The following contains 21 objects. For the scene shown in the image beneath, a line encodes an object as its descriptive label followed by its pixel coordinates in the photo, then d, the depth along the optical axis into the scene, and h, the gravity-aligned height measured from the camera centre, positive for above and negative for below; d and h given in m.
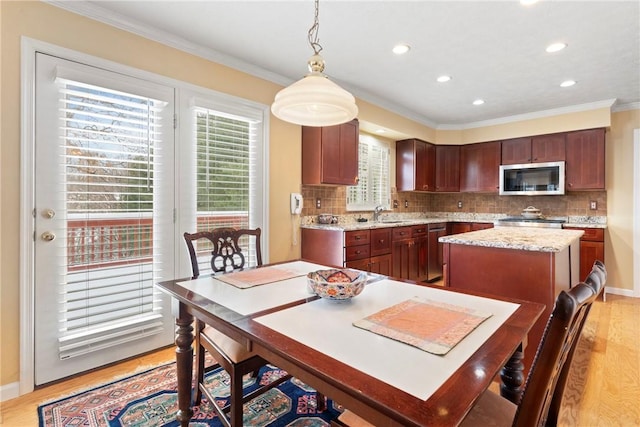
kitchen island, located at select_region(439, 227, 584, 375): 1.94 -0.37
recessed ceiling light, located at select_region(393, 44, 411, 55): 2.62 +1.37
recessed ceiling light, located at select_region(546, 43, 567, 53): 2.57 +1.36
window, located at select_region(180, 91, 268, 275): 2.60 +0.38
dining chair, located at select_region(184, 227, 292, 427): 1.31 -0.65
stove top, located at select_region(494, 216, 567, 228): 4.11 -0.15
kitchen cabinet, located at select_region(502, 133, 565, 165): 4.29 +0.88
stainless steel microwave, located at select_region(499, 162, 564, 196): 4.24 +0.45
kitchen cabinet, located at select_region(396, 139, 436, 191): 4.81 +0.70
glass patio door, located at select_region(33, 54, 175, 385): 1.95 -0.04
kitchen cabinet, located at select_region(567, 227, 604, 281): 3.91 -0.46
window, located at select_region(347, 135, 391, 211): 4.45 +0.49
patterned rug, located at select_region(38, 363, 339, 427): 1.65 -1.10
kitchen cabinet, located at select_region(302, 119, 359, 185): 3.34 +0.62
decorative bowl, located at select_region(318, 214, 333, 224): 3.69 -0.10
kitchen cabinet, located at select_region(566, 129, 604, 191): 4.00 +0.66
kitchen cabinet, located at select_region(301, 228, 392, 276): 3.18 -0.40
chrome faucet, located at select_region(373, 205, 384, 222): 4.57 -0.03
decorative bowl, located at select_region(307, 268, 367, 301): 1.19 -0.30
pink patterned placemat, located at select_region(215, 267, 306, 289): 1.52 -0.35
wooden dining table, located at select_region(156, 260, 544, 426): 0.66 -0.37
